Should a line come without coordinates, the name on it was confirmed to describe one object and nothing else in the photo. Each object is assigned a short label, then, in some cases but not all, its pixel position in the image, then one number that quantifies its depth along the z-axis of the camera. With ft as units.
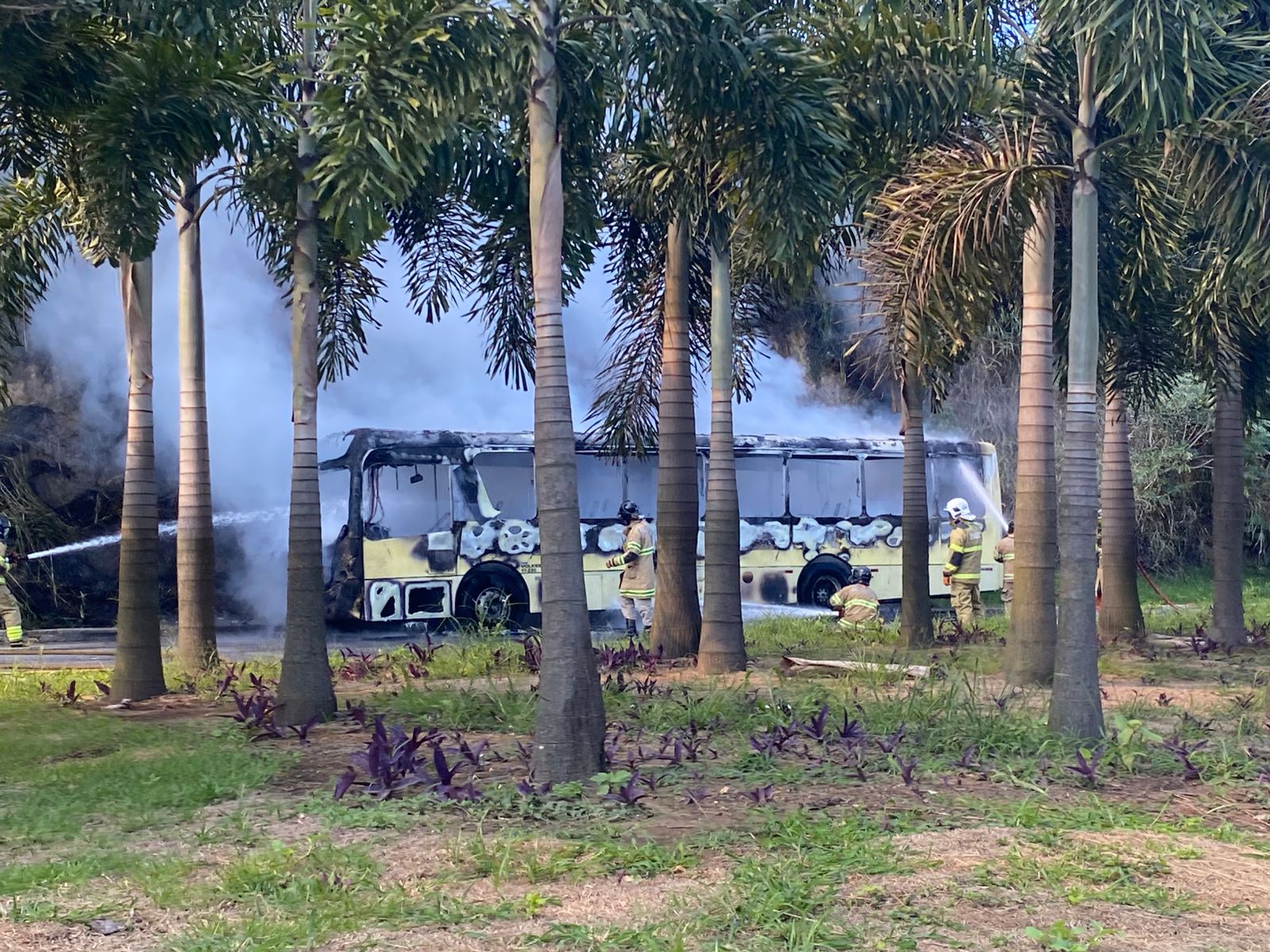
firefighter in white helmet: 52.54
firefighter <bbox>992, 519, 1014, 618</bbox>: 57.31
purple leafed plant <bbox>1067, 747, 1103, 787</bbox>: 22.66
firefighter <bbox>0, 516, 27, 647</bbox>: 49.42
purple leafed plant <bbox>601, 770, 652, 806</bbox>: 20.86
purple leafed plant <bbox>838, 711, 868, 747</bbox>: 25.67
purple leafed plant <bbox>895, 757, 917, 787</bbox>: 22.43
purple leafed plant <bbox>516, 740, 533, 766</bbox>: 24.34
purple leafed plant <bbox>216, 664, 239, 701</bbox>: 33.63
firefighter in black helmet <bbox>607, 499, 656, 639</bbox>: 49.85
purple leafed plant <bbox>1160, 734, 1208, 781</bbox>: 23.24
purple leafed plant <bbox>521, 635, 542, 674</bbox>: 38.65
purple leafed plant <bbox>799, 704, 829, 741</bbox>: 26.18
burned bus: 54.85
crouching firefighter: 47.75
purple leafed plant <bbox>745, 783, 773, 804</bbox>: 21.17
